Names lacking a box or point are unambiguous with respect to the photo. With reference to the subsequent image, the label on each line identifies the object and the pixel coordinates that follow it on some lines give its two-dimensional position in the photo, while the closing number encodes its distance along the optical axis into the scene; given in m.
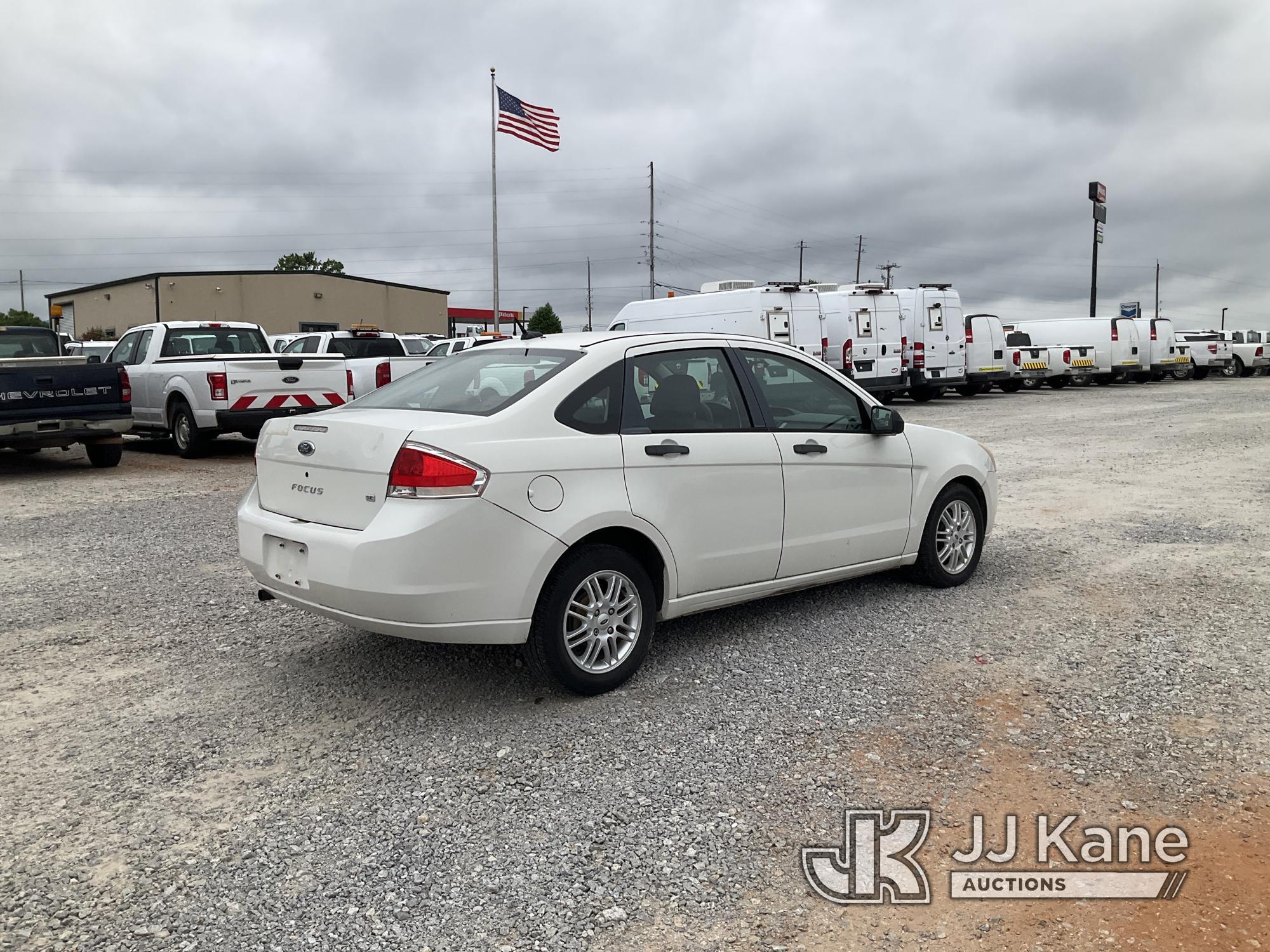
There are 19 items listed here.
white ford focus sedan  4.12
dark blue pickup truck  11.52
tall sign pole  57.59
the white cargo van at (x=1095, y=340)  34.16
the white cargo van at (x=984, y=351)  27.81
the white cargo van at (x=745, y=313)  19.98
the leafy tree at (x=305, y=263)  89.06
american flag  33.31
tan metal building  51.19
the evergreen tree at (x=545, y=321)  96.00
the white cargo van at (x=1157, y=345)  36.59
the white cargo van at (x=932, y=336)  24.52
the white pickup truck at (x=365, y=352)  15.11
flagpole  36.66
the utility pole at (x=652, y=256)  57.36
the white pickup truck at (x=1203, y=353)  39.88
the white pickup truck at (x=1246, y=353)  43.67
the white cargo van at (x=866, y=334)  22.36
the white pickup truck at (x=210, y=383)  13.41
